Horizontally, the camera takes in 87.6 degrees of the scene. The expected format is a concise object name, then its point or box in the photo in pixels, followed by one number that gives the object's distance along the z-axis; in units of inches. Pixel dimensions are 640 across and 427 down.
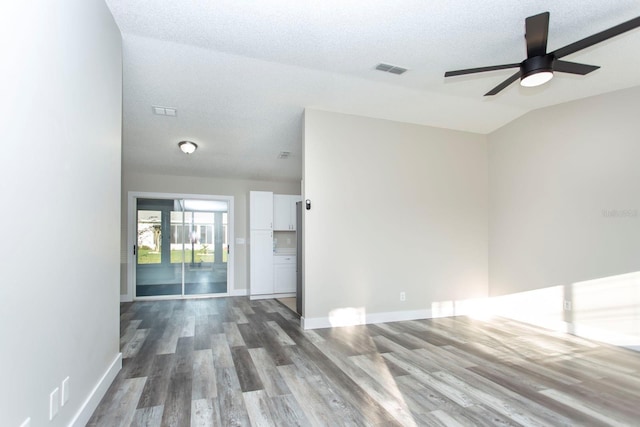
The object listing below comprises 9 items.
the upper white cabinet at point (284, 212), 275.9
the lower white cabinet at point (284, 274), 267.9
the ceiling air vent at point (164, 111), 171.3
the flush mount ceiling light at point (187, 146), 205.5
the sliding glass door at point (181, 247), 260.4
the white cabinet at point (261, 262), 261.7
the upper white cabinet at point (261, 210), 265.0
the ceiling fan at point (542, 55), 88.4
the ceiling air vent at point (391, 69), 145.1
